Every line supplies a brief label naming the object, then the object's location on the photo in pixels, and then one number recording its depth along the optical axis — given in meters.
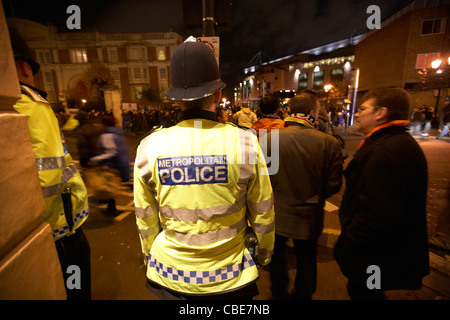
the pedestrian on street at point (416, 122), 14.16
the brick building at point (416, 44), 20.41
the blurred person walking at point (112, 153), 4.20
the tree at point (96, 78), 39.34
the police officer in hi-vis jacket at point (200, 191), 1.24
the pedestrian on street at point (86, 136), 4.12
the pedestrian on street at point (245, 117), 6.75
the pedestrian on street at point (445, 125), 11.40
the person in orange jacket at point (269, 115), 3.40
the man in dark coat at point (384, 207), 1.48
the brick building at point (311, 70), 45.94
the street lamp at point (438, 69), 12.69
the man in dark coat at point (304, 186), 2.12
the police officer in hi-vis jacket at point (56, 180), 1.47
